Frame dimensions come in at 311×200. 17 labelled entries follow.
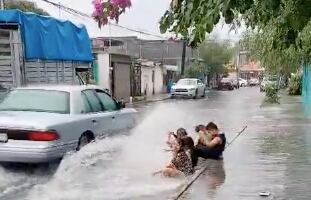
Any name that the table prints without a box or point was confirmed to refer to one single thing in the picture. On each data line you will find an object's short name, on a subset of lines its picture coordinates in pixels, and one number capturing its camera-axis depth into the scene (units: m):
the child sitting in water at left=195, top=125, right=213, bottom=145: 11.59
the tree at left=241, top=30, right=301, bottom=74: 20.02
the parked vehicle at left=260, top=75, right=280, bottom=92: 55.23
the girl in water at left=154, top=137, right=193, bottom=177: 9.77
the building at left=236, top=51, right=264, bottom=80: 123.56
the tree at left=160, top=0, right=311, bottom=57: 4.31
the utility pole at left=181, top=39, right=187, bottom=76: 62.83
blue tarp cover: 15.62
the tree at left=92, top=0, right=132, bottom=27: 4.50
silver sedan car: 9.50
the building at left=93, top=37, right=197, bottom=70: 73.33
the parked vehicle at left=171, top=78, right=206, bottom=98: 46.75
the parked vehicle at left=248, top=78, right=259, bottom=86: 96.50
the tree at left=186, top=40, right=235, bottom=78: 76.94
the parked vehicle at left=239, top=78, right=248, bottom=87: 90.46
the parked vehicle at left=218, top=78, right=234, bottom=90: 69.44
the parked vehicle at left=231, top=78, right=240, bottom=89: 73.62
